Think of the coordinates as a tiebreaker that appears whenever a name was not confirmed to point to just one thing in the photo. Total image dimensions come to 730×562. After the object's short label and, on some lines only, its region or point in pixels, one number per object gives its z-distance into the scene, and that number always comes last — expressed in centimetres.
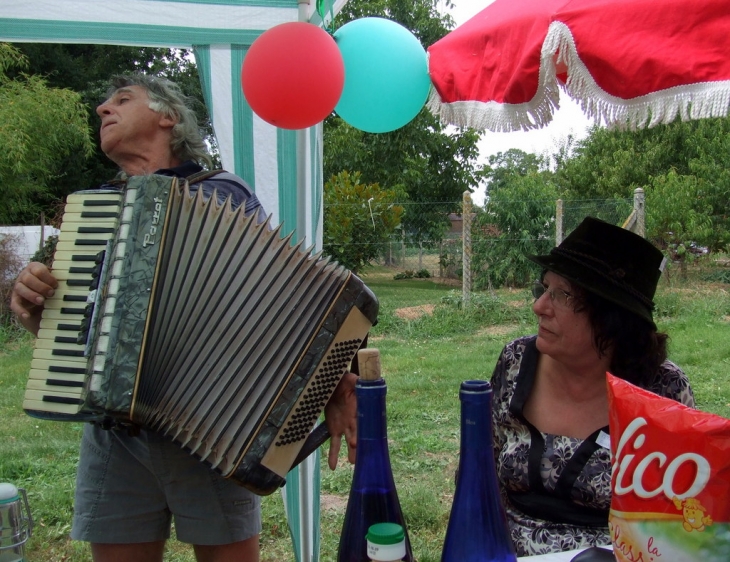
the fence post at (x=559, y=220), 775
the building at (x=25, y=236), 797
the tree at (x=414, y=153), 1145
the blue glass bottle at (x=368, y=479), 93
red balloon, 196
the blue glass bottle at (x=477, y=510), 90
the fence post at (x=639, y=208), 659
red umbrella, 137
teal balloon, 227
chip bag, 83
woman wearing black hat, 159
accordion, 144
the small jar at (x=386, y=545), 83
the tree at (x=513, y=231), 947
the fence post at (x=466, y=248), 761
